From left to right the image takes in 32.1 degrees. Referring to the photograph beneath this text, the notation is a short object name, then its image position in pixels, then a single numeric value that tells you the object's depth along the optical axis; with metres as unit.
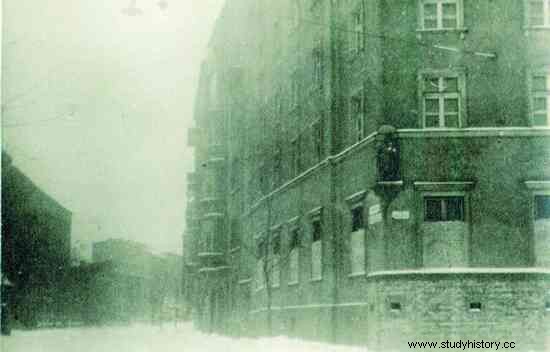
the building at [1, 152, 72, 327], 31.95
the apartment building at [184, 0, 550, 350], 26.30
